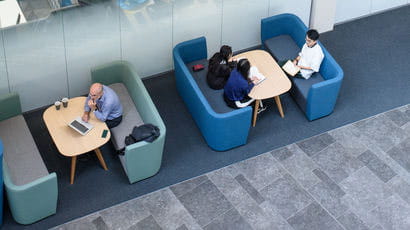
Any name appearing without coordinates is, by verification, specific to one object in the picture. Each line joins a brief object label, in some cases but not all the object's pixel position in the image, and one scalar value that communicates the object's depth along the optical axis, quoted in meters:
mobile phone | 7.71
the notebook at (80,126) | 7.70
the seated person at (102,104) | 7.76
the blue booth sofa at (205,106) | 8.02
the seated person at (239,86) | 8.25
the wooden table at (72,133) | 7.56
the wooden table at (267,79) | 8.47
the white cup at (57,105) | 7.93
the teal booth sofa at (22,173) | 6.96
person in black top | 8.55
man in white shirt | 8.65
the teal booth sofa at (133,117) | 7.60
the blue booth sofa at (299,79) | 8.55
